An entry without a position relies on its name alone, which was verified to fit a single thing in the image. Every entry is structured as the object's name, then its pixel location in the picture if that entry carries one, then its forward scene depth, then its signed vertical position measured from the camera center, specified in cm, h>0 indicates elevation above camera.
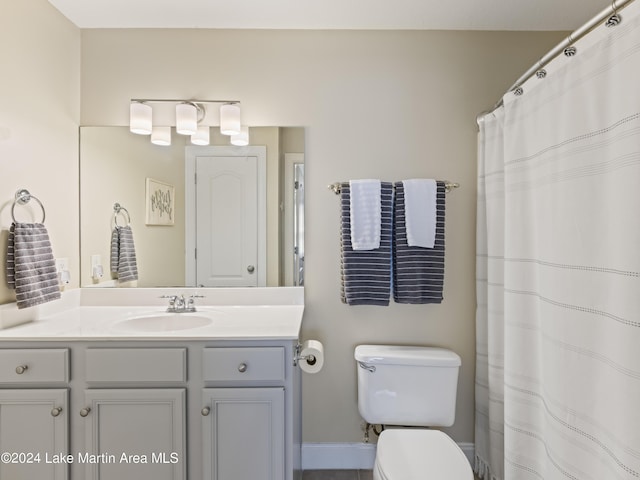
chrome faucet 182 -34
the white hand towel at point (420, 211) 181 +14
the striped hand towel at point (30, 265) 149 -12
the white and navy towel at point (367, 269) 181 -15
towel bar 187 +27
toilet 174 -72
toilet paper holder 147 -51
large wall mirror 194 +20
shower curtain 93 -9
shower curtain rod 96 +64
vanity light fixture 188 +62
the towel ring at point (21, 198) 154 +17
